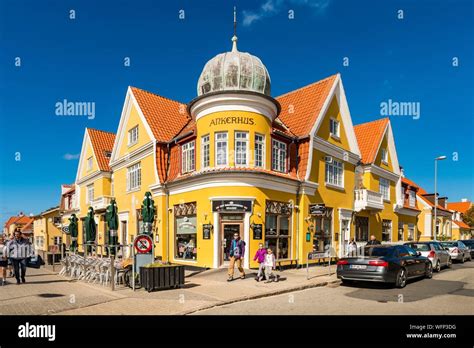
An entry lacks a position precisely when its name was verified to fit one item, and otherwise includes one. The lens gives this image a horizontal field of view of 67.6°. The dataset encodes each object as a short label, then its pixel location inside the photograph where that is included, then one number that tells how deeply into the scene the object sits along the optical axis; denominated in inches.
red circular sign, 473.1
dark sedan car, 470.3
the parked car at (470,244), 1073.4
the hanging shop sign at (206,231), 646.5
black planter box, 442.6
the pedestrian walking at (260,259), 533.6
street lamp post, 1187.7
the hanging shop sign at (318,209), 715.4
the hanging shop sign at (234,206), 628.7
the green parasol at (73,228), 880.0
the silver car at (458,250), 903.1
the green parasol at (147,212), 595.3
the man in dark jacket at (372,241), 814.2
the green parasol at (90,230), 715.4
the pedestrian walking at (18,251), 518.3
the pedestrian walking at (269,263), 528.1
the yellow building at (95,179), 1116.5
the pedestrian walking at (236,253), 540.9
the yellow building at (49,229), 1748.9
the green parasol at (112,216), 644.1
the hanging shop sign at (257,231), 634.2
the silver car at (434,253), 692.1
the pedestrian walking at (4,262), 515.5
